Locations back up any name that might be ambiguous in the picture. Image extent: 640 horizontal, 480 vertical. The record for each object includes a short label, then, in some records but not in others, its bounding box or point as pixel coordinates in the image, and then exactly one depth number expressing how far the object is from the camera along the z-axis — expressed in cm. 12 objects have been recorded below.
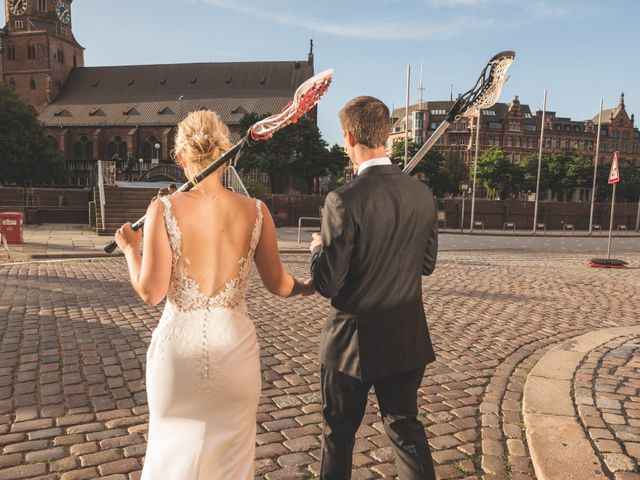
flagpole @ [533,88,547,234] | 3277
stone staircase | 2359
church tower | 6188
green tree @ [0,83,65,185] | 4506
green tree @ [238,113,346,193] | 4938
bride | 217
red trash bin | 1709
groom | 221
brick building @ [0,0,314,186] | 6262
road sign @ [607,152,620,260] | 1473
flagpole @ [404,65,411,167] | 2850
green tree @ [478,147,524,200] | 6225
